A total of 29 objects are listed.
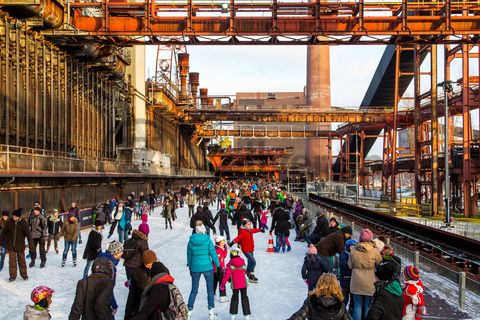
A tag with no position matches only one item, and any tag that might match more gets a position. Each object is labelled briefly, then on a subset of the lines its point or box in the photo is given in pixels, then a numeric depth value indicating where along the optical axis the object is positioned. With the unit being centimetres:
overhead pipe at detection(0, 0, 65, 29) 2356
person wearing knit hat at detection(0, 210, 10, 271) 1191
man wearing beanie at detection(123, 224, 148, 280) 773
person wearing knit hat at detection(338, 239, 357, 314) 822
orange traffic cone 1600
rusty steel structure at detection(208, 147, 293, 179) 7975
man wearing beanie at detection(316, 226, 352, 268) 907
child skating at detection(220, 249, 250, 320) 834
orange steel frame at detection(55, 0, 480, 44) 2533
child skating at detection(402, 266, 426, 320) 595
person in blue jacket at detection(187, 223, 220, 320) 849
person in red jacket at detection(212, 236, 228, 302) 948
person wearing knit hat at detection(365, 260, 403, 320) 508
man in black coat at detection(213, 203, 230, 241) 1689
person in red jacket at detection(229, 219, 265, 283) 1128
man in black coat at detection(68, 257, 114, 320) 540
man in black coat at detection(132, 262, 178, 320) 489
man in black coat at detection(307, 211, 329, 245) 1135
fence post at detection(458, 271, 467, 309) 887
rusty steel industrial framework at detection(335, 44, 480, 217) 3128
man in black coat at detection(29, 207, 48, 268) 1274
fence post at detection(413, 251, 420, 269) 1116
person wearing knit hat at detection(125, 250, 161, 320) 679
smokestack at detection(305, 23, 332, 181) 7325
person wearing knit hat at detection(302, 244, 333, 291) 827
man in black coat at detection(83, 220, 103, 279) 992
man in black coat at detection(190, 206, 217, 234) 1435
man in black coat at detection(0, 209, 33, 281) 1102
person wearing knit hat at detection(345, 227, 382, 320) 717
